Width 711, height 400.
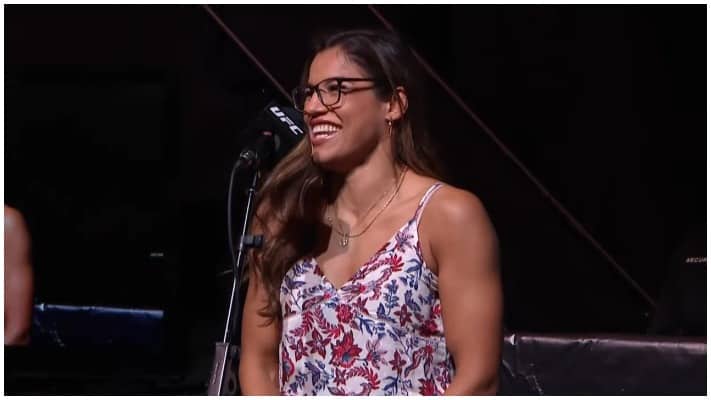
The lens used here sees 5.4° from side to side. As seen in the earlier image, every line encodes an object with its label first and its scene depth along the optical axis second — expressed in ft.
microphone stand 38.48
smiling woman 38.79
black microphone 38.92
